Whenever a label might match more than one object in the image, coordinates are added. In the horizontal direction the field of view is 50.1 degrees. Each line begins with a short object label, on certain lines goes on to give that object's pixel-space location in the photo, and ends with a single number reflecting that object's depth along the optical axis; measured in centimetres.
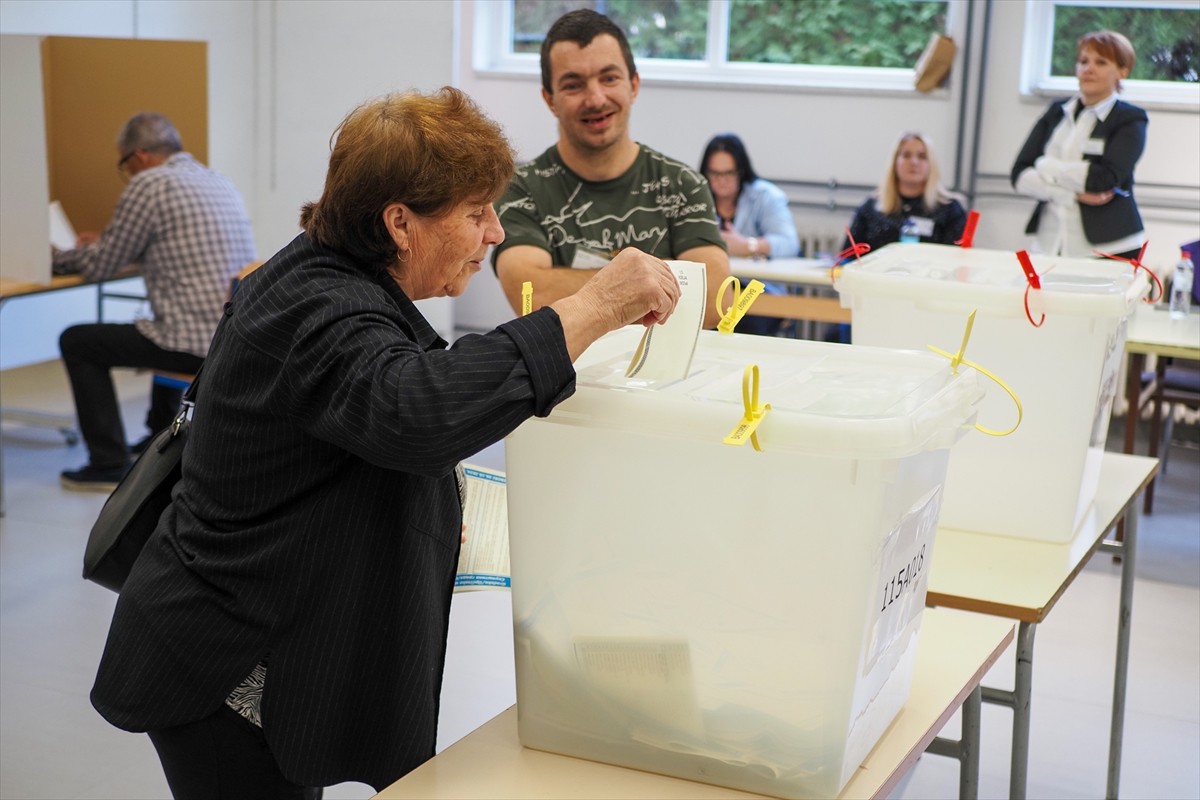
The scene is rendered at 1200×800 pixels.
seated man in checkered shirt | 417
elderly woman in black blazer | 99
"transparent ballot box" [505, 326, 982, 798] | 100
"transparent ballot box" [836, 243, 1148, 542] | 168
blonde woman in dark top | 518
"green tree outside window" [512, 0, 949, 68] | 607
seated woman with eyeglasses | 545
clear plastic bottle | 429
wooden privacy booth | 545
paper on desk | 467
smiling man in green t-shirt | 229
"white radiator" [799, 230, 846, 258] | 608
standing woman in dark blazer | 492
